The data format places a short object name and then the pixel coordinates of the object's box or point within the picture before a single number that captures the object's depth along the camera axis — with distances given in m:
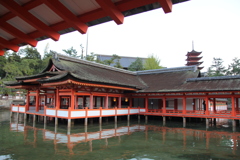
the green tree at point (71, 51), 48.41
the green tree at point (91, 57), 45.67
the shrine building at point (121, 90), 17.67
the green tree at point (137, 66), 47.50
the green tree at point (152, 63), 46.59
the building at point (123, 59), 56.54
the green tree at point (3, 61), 31.93
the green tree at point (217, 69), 52.87
